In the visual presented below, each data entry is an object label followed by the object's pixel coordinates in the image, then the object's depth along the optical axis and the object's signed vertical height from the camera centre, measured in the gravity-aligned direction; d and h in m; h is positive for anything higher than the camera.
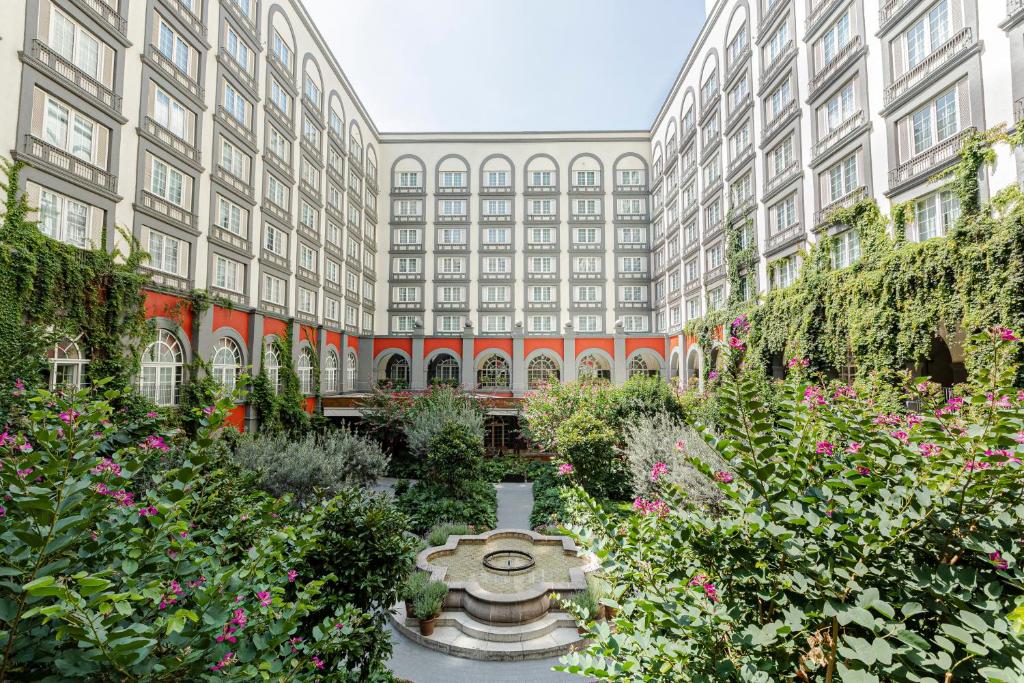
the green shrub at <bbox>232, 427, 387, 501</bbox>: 11.52 -2.53
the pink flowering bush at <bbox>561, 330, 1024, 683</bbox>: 1.86 -0.92
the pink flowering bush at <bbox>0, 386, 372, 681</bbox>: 1.77 -1.05
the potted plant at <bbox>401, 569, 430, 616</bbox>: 8.29 -4.15
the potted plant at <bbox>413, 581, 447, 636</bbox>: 7.91 -4.25
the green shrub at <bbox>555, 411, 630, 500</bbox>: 14.27 -2.73
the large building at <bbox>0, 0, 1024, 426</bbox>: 12.58 +8.35
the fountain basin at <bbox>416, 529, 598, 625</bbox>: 8.26 -4.42
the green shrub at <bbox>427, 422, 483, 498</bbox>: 14.27 -2.78
